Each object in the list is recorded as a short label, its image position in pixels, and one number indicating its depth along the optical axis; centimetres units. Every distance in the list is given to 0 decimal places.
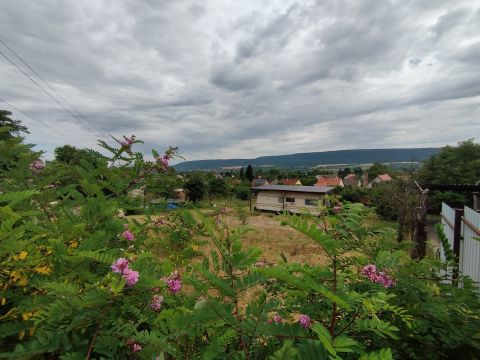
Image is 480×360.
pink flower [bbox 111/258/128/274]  100
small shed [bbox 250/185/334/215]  3272
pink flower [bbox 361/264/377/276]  140
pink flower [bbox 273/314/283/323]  136
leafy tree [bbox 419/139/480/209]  2964
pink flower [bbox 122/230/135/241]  186
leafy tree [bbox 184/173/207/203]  3597
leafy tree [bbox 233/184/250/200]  4804
